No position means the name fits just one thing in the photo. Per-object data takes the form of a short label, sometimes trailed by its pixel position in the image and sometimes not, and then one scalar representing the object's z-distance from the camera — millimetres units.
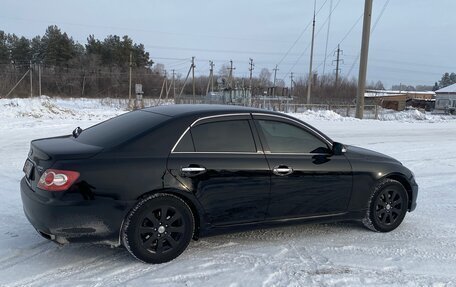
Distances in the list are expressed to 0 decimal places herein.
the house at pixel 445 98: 55928
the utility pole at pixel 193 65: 42297
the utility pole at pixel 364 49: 24047
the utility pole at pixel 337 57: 78212
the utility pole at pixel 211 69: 53500
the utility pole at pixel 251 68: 65387
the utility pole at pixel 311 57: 39959
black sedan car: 4027
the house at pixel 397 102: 55753
